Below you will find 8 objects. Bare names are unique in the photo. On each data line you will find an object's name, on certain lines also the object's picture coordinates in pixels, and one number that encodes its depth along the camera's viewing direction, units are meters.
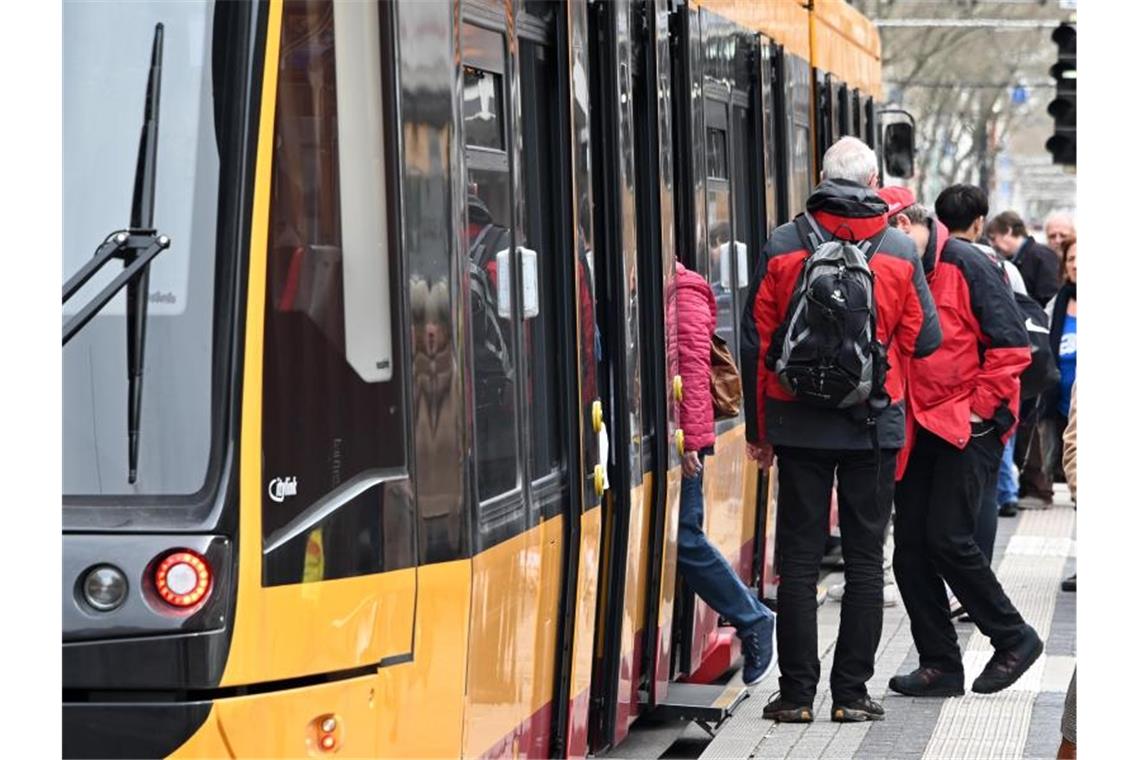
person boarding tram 15.48
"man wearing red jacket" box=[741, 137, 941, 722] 15.20
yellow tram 9.09
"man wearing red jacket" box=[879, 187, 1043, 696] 16.91
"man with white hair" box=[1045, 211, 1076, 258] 32.03
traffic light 37.22
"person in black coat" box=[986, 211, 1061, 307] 33.81
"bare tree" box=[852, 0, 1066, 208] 82.44
